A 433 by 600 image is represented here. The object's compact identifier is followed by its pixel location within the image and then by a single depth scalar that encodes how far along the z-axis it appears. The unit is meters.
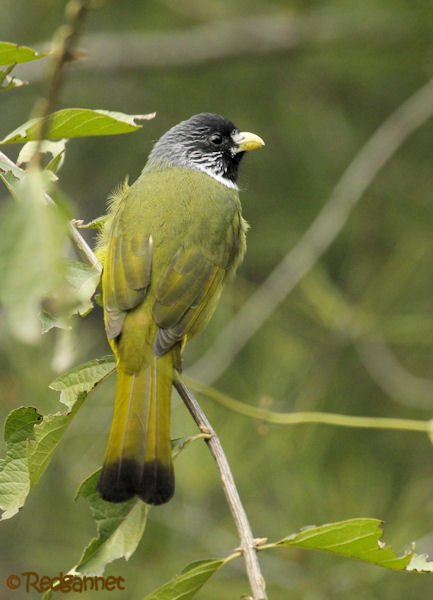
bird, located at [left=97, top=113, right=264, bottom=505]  4.91
